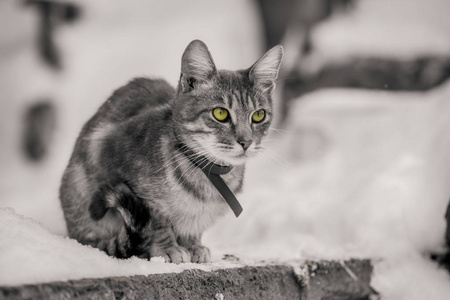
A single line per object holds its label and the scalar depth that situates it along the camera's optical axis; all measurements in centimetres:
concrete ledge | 282
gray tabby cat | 298
